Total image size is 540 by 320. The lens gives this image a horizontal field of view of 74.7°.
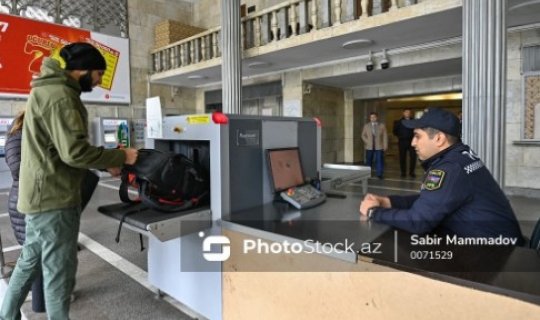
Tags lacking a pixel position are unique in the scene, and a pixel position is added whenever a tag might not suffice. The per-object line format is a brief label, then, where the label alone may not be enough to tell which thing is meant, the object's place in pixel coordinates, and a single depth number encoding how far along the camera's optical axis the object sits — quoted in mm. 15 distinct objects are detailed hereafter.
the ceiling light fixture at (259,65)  7004
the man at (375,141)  7168
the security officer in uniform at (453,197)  1257
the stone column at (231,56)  6090
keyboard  1756
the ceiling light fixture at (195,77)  8539
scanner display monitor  1810
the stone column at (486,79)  3561
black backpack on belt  1515
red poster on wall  6941
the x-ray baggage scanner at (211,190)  1589
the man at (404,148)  7160
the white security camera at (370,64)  6143
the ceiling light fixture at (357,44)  5465
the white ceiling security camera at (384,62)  5984
